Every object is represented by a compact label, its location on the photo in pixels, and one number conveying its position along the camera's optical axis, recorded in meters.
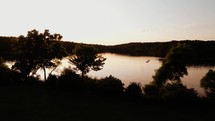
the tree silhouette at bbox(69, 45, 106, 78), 34.40
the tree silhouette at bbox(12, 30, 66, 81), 33.12
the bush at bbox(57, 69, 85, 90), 28.97
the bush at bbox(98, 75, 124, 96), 27.63
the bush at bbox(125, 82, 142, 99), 27.27
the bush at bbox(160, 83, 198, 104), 25.16
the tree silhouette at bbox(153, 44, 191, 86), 31.56
